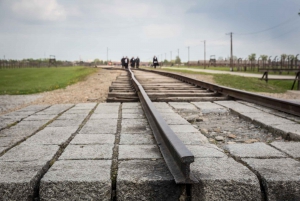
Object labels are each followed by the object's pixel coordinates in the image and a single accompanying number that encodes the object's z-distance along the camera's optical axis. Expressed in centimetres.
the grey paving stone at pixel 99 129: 293
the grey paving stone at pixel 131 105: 482
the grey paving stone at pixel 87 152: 207
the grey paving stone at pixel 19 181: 157
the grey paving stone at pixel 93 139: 251
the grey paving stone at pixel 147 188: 158
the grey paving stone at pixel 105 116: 381
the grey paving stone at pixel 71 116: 382
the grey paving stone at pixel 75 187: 157
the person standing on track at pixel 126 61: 3006
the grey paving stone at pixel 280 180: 160
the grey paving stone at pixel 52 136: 251
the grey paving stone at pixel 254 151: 212
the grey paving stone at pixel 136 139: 250
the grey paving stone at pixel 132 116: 379
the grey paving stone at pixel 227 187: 159
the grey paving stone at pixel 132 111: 420
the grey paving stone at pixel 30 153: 203
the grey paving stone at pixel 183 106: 465
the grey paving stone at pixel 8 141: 247
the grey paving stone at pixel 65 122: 332
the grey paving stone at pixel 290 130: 269
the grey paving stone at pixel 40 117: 379
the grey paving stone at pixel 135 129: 294
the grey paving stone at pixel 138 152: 207
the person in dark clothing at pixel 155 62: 3353
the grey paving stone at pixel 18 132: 284
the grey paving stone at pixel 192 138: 258
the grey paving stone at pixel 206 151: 212
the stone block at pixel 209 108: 438
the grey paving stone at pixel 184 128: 303
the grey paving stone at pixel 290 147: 217
